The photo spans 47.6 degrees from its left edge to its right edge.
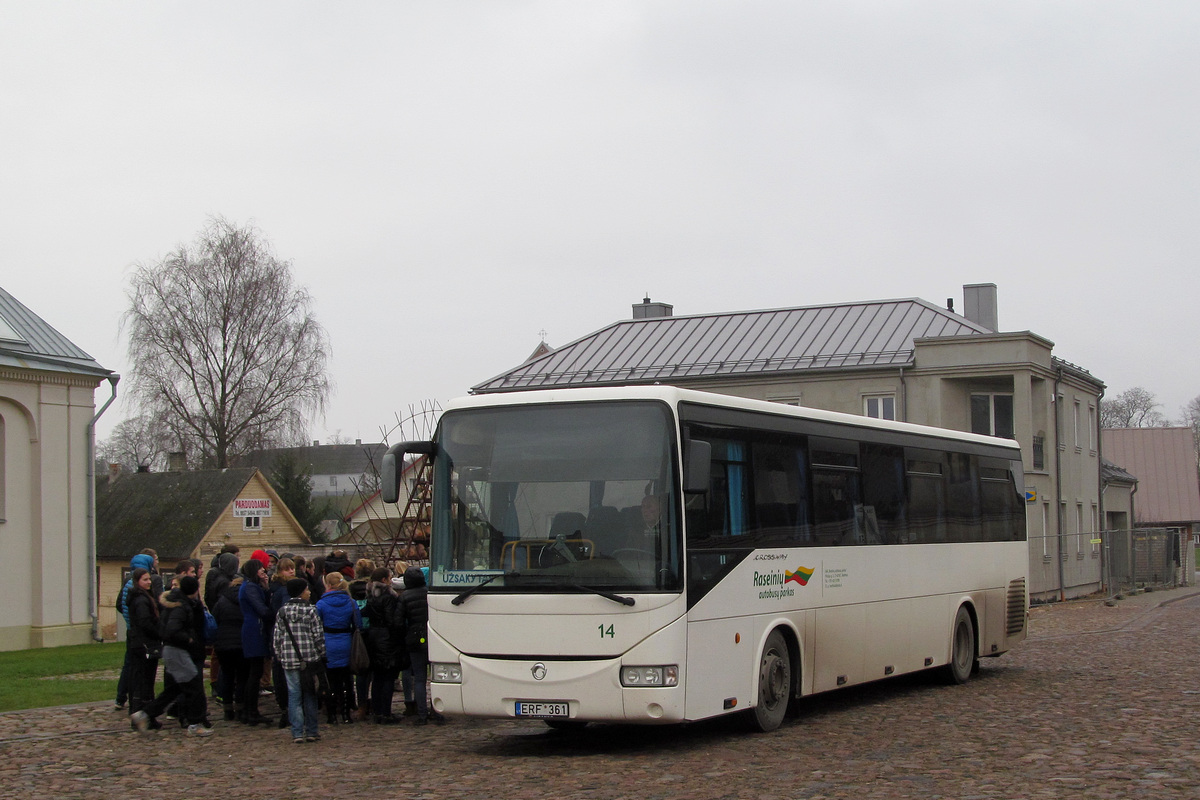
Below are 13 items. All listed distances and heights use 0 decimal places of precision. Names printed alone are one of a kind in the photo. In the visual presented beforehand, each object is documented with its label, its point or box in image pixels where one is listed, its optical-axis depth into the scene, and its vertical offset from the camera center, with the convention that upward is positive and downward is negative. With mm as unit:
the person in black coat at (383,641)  13961 -1600
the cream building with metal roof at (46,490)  28125 +9
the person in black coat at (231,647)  13742 -1612
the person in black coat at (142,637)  13570 -1490
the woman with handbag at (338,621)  13508 -1353
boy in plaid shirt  12586 -1504
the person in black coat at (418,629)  13844 -1474
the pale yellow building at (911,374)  40812 +3297
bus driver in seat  11016 -313
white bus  10961 -666
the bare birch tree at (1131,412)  101000 +4329
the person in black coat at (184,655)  13016 -1625
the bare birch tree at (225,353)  53812 +5395
